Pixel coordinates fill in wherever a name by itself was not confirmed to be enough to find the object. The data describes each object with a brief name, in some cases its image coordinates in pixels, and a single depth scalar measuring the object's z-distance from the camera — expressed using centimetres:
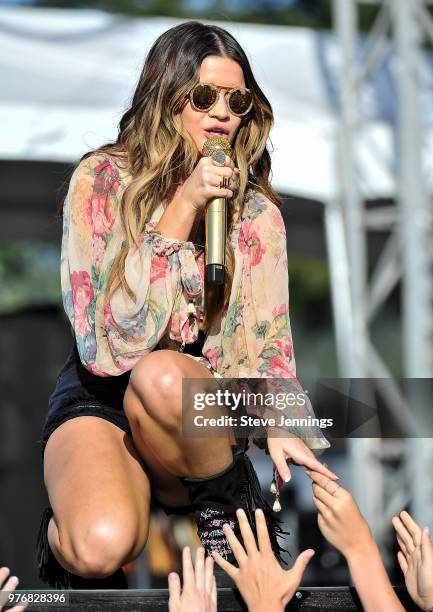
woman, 417
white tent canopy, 927
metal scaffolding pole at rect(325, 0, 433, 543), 935
